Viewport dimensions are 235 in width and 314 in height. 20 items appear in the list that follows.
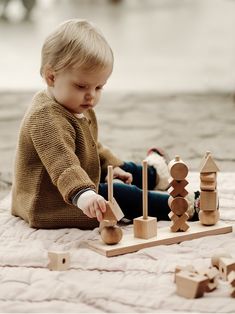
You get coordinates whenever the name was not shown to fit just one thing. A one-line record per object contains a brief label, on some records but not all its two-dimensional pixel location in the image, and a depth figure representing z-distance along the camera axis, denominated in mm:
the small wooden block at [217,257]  1624
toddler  1787
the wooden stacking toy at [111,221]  1700
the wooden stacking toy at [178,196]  1773
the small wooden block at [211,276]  1524
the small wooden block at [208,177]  1821
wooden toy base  1722
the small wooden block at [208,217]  1863
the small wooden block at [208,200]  1828
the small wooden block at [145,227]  1771
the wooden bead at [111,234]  1728
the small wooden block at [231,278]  1515
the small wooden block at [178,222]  1815
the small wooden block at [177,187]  1790
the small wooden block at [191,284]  1493
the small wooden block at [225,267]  1571
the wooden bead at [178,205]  1793
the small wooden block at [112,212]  1698
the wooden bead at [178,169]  1771
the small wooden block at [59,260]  1630
